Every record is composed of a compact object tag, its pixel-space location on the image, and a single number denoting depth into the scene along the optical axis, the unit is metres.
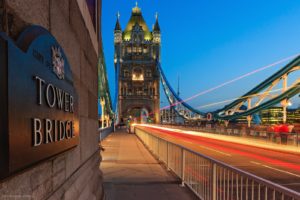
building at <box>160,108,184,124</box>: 134.54
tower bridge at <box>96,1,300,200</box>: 6.17
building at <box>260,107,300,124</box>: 88.36
